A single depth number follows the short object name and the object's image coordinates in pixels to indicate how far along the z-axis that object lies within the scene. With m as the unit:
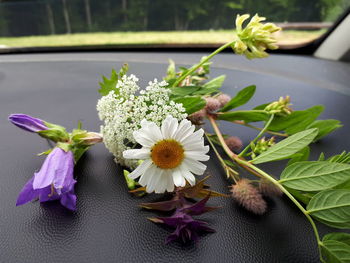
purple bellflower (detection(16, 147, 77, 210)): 0.13
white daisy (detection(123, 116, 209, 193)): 0.12
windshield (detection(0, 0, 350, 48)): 0.36
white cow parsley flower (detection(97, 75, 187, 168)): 0.13
